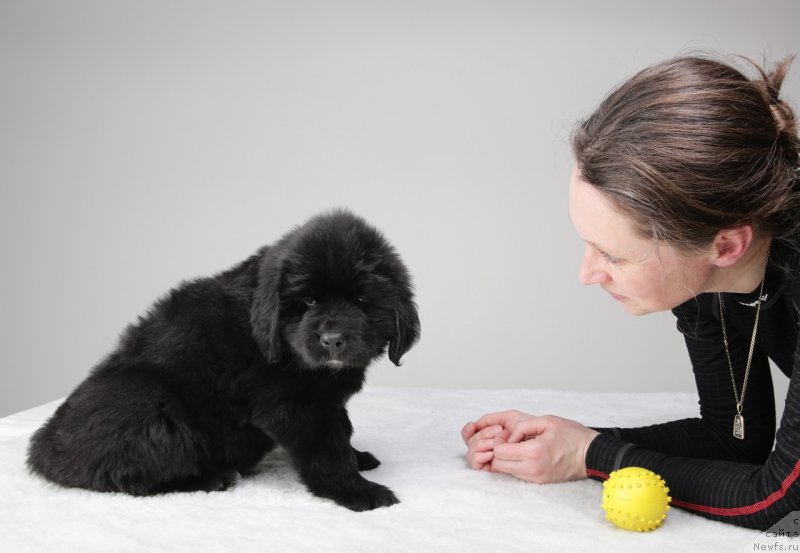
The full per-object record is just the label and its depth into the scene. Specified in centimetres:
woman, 168
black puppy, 199
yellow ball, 181
